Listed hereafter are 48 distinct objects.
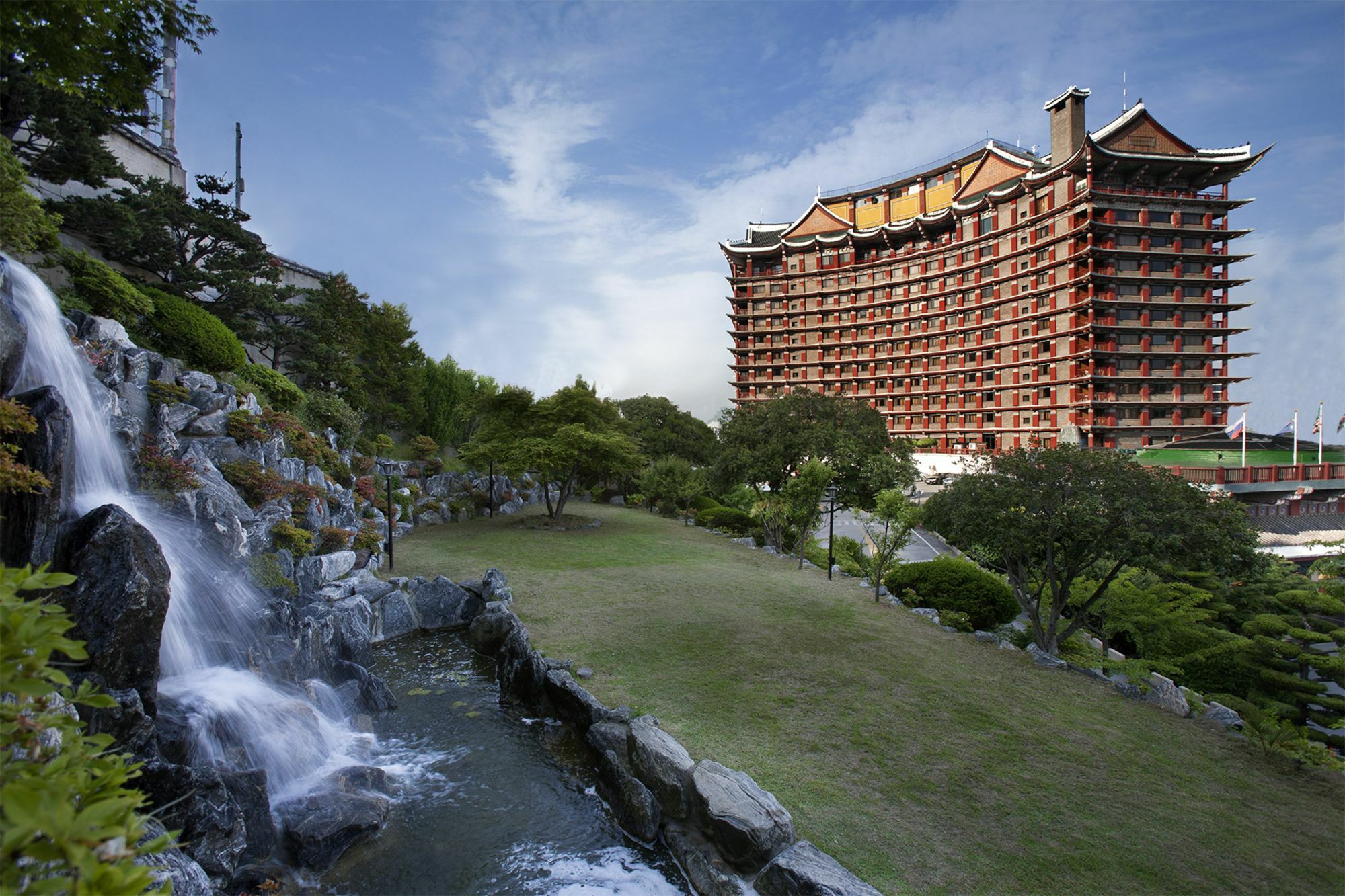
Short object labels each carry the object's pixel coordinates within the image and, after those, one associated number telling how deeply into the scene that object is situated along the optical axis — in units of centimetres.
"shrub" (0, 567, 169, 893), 119
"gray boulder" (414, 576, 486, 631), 1253
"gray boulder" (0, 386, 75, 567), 592
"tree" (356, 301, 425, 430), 2769
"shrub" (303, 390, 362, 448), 1927
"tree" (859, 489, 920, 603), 1371
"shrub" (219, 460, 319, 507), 1154
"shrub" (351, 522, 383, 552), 1396
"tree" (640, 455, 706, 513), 2883
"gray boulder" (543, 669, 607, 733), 757
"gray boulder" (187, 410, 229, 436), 1144
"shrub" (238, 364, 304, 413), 1622
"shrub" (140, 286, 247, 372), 1429
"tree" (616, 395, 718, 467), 4250
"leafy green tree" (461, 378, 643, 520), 2134
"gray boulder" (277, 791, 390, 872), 555
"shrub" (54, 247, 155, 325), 1208
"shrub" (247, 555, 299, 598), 982
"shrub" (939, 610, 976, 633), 1213
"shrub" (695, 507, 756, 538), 2472
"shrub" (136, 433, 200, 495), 920
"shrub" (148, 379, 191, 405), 1069
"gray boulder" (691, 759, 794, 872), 500
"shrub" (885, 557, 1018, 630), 1289
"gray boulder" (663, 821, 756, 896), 503
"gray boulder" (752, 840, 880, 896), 440
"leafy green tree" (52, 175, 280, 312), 1443
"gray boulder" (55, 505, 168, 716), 573
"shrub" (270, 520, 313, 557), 1098
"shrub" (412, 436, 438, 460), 2689
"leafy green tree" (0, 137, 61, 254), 980
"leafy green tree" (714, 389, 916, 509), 2031
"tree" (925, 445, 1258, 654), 909
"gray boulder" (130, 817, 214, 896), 407
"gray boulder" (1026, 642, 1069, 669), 966
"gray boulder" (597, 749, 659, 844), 597
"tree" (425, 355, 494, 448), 3098
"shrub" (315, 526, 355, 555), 1244
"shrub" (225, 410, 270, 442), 1212
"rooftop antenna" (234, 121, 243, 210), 2612
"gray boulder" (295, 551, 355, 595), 1111
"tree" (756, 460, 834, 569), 1659
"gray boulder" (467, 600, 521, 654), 1083
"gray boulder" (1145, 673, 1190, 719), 802
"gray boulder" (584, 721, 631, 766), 681
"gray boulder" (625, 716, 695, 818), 591
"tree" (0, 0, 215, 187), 584
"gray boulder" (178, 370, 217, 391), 1186
